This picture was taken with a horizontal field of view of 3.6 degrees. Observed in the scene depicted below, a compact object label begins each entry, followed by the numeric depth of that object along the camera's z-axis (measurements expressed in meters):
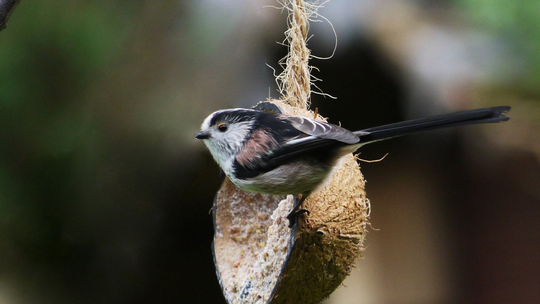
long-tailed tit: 3.82
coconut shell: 3.83
